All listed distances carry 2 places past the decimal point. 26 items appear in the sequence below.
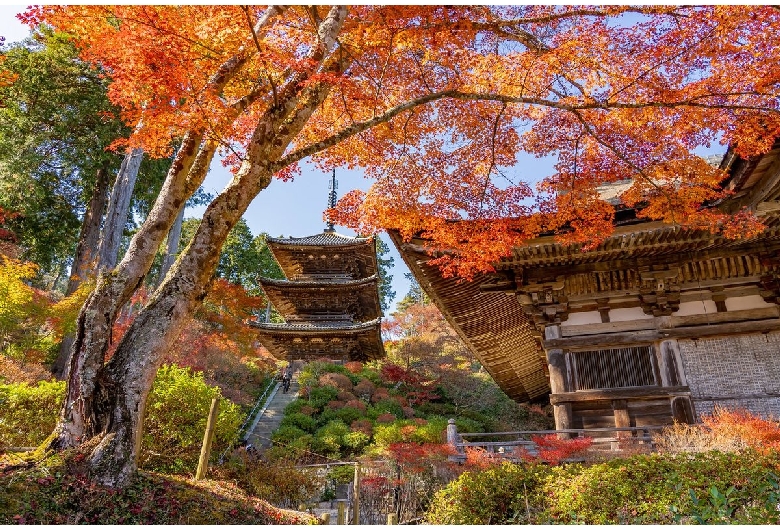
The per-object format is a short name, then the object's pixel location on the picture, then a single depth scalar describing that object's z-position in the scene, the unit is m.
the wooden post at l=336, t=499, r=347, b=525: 8.58
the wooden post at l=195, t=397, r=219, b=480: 7.38
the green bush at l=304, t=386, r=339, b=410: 18.53
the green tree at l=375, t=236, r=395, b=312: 40.75
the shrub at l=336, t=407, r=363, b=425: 17.06
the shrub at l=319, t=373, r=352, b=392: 19.88
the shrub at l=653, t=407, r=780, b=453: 6.35
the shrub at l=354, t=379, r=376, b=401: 19.63
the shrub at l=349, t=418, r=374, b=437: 15.52
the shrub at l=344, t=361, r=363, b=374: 21.82
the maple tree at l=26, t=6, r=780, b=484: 4.96
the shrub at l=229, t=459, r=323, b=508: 9.20
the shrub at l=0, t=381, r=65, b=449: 8.34
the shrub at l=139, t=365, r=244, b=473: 8.70
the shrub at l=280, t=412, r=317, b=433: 16.50
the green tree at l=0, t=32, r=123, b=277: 15.68
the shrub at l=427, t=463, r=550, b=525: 6.87
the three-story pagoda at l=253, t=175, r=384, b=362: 22.88
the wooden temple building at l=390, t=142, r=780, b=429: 7.75
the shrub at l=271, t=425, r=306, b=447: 14.94
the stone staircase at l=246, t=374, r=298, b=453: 15.80
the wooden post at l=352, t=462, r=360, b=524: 8.16
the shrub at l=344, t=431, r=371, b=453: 14.45
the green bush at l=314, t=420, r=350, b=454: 14.26
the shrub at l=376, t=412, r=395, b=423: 16.42
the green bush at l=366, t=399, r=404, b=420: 17.41
